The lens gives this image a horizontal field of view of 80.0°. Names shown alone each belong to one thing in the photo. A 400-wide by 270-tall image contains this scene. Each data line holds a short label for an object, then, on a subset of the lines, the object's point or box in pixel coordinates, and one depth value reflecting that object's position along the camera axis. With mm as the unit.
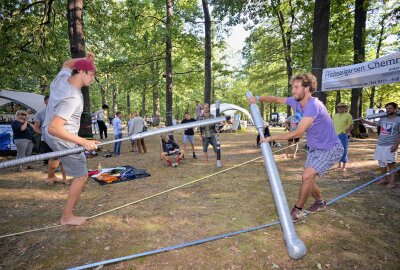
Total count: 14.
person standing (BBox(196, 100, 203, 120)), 18956
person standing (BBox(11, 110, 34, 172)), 7852
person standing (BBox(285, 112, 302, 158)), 8664
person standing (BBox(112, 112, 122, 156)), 11477
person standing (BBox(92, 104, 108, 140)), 18231
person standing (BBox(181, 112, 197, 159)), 10336
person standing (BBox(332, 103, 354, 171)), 6836
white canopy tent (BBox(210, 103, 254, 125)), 26525
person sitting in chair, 9594
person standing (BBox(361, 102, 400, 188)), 5574
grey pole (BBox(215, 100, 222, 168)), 8109
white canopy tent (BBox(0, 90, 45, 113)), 12336
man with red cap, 2971
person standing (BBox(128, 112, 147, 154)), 11789
